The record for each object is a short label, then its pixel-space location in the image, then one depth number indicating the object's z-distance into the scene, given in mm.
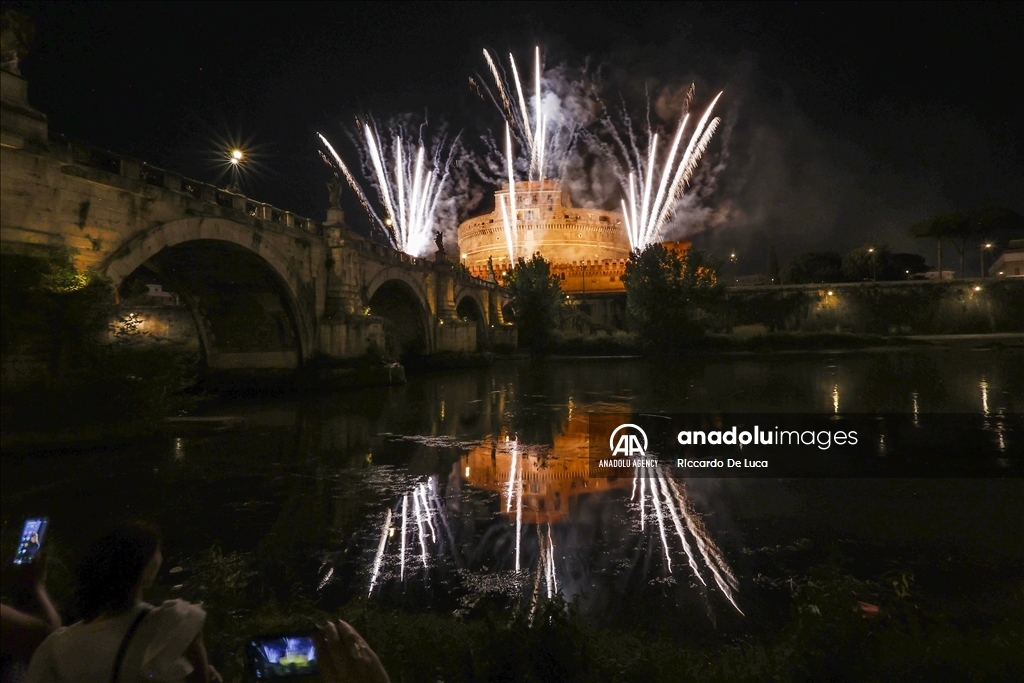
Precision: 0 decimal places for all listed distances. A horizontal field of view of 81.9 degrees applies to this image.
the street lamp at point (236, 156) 23203
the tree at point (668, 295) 43719
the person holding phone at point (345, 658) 1786
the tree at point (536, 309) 49156
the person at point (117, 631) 1753
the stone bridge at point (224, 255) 12391
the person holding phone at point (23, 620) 2158
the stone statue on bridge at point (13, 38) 11938
